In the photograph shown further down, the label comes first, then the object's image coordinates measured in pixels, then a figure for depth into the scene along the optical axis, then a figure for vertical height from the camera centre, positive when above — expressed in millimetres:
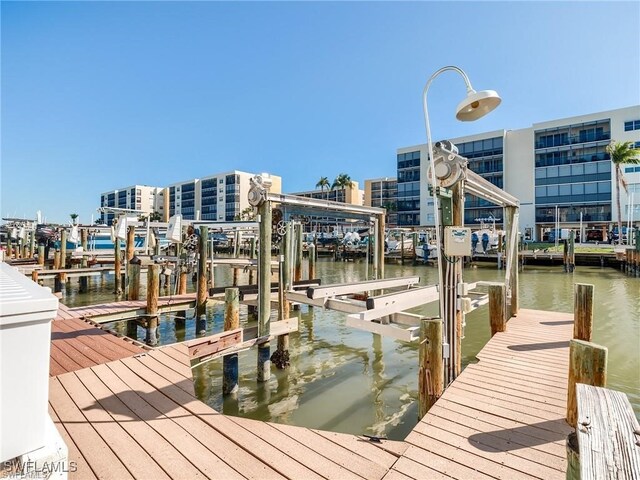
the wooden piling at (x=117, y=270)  18014 -1406
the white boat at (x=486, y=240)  33375 +287
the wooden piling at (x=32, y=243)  27981 +18
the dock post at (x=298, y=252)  13709 -358
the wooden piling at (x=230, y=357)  6980 -2319
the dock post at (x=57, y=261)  21058 -1069
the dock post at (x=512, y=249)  9305 -166
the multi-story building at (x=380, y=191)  87875 +13625
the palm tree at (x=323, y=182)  86250 +15387
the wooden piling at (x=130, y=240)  18438 +193
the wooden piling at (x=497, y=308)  7609 -1467
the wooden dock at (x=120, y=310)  9141 -1888
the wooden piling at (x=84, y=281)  19456 -2188
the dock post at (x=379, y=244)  11391 -29
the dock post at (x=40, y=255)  21670 -719
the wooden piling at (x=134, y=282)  11109 -1255
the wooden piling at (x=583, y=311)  6883 -1391
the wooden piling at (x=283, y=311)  8320 -1658
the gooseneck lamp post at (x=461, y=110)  4492 +1838
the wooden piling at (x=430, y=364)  4516 -1610
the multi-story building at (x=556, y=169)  44531 +10689
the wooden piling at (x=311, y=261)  16156 -844
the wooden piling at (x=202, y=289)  11117 -1479
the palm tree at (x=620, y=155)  37531 +9713
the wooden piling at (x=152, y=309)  9680 -1899
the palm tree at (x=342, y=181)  82375 +15005
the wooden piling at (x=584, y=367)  3848 -1424
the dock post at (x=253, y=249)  18834 -317
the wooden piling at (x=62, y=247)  20845 -204
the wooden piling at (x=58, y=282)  17547 -1973
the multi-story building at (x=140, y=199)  116000 +15651
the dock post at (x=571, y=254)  28938 -949
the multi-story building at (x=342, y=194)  90000 +13684
